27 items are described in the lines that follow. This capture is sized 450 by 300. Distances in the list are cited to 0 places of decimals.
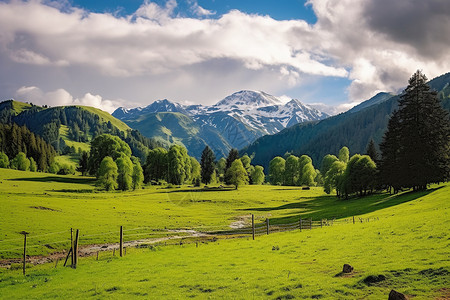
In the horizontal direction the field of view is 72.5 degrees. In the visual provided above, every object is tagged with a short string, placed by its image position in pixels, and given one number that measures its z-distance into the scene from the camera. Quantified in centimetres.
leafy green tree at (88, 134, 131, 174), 13161
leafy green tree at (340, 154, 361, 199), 8850
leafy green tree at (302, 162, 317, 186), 15050
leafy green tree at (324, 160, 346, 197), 10001
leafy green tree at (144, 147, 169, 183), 13762
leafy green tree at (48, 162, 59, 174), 17262
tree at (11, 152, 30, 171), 14458
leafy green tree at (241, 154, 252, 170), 19004
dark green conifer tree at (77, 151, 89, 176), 17150
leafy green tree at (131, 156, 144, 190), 11562
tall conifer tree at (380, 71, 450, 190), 6344
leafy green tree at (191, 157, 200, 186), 15538
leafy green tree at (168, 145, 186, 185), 13038
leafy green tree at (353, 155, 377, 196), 8662
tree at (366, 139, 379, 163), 10981
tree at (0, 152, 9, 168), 14081
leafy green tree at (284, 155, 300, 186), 16788
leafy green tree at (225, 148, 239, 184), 16912
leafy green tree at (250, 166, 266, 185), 17450
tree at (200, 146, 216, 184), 15475
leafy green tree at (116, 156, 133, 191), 10825
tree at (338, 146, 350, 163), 16788
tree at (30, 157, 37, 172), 15388
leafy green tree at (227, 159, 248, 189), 12750
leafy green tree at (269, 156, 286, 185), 17675
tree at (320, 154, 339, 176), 15375
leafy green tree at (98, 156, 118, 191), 10050
